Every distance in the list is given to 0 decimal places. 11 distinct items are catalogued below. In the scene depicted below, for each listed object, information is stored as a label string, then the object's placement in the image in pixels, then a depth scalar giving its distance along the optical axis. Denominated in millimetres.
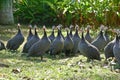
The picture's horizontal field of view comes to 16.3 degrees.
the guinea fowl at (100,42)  11515
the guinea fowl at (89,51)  10281
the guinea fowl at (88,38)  12104
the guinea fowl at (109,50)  10391
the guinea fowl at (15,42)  12055
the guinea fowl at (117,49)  9385
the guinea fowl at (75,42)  11634
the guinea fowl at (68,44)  11375
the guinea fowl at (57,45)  11148
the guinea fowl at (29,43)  11547
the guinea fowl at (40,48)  10570
